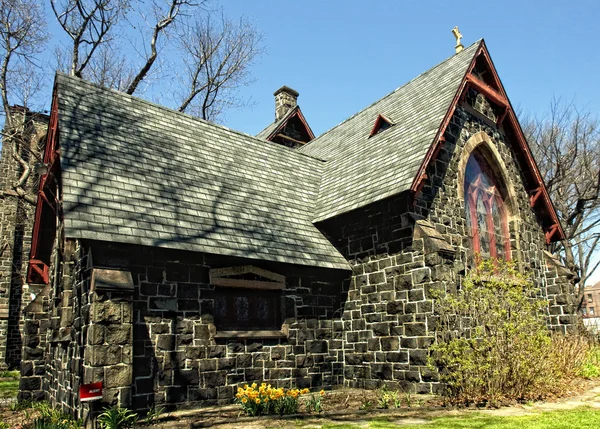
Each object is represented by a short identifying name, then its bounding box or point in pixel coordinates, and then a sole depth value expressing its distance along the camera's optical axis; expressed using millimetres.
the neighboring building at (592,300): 95144
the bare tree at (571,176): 26391
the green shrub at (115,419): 7543
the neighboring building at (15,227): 20734
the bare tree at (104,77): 25656
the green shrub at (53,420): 7688
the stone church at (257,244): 9086
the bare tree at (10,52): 19875
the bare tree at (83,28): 20547
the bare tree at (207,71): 27375
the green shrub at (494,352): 9016
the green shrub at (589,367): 11490
